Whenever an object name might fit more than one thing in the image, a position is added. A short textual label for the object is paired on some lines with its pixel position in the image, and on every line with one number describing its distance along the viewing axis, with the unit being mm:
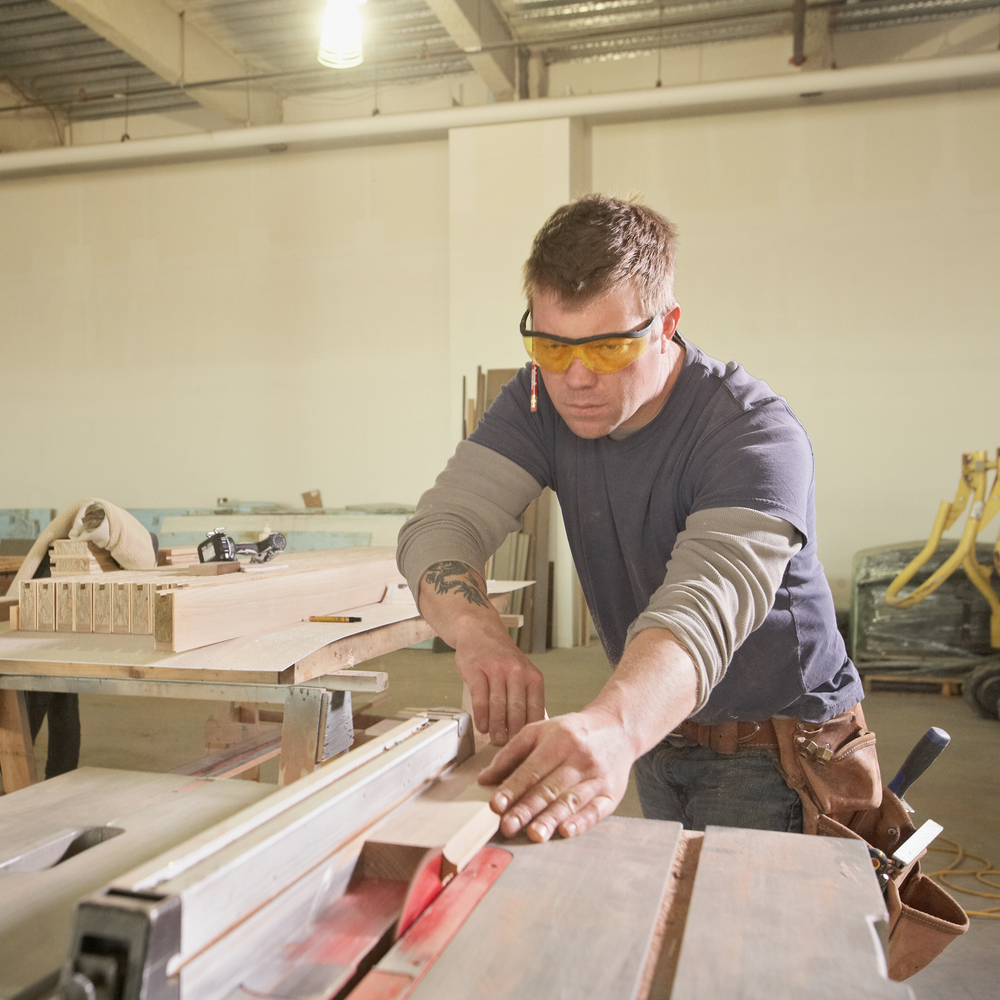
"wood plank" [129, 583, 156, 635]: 2180
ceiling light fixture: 4094
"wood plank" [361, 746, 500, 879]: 929
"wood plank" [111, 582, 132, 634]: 2197
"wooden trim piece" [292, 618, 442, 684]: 1911
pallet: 5188
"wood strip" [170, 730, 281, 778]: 2369
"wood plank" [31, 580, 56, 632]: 2285
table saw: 698
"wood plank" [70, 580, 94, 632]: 2250
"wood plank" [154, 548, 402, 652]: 2016
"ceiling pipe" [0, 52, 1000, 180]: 5648
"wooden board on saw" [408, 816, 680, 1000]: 735
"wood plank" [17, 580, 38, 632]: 2301
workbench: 1878
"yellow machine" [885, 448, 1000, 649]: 4977
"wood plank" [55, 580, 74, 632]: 2270
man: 1126
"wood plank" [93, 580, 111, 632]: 2229
